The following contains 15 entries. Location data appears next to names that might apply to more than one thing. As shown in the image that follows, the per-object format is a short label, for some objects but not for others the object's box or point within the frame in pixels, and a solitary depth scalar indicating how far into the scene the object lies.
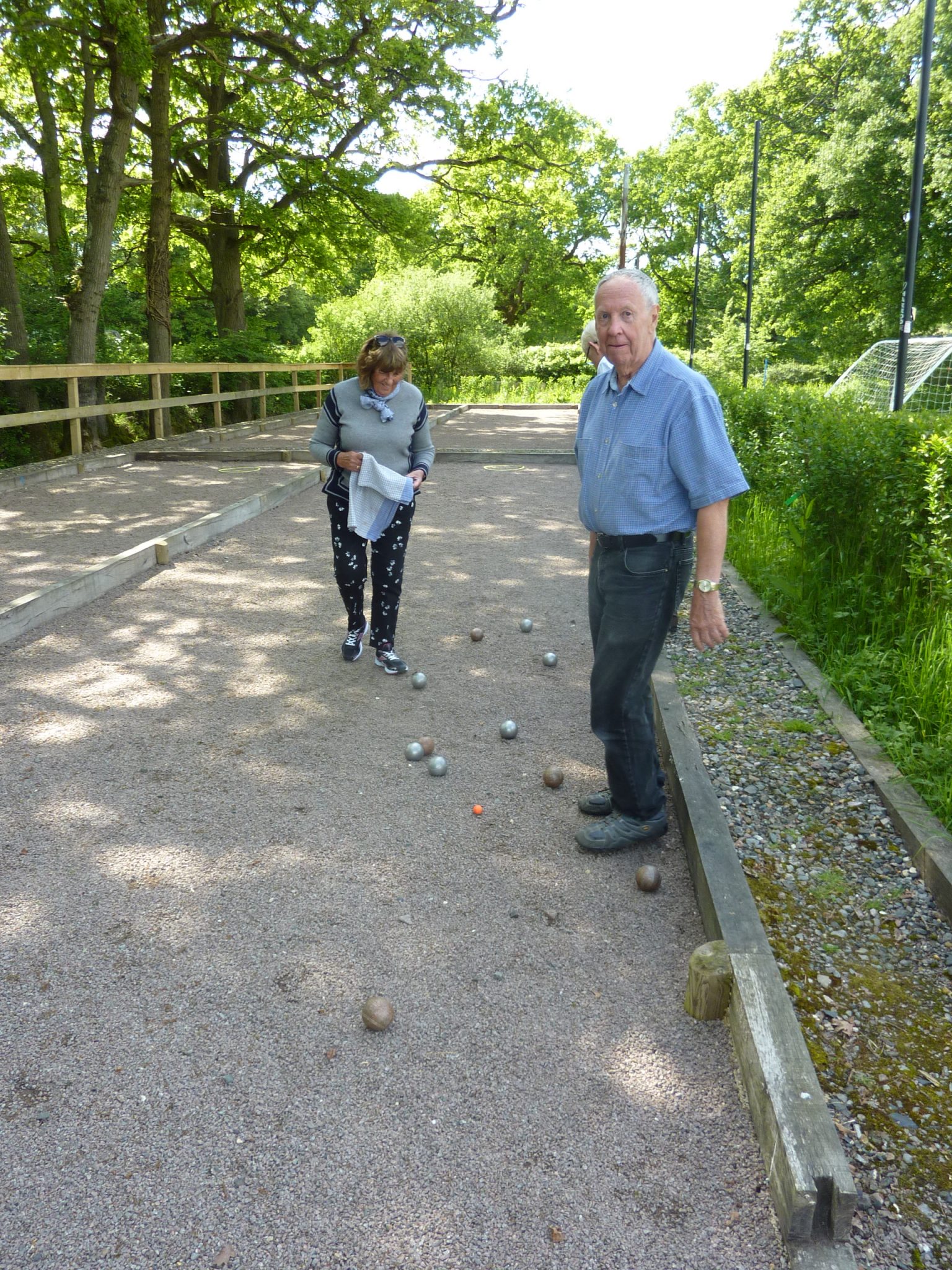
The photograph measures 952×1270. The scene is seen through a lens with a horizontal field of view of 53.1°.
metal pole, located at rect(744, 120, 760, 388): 22.44
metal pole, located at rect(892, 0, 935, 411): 11.40
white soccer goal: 19.08
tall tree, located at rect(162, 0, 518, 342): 18.36
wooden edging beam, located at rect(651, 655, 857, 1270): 2.14
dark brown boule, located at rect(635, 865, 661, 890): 3.63
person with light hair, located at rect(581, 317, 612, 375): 4.28
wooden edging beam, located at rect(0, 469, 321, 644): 6.44
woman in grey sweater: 5.42
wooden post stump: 2.89
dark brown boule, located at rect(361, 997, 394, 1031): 2.82
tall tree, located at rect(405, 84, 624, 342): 24.41
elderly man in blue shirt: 3.23
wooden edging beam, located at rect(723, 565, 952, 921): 3.52
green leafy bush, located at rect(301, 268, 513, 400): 36.12
